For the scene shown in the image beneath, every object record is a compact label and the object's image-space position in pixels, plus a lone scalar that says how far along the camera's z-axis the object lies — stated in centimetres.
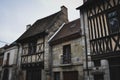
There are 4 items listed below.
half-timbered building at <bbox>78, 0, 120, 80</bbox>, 513
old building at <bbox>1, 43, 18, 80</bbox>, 1004
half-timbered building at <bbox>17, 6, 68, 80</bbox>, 817
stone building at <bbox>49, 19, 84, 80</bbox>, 656
